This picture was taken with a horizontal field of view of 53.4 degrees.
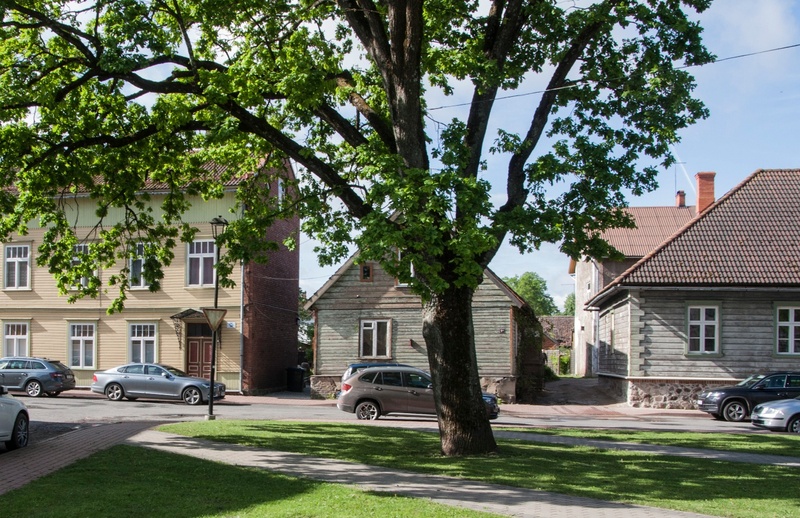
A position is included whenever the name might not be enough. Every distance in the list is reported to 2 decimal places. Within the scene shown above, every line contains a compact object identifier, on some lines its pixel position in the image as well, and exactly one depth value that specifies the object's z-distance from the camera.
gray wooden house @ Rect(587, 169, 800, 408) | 27.94
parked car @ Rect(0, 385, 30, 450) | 13.12
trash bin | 37.38
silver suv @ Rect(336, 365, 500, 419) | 22.28
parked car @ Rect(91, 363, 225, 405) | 28.20
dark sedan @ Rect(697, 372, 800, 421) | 24.09
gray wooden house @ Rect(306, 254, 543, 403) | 32.28
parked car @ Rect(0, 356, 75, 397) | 30.47
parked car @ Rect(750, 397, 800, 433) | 20.28
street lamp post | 20.30
